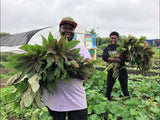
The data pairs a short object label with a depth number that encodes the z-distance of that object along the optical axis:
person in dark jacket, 2.78
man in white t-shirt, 1.36
